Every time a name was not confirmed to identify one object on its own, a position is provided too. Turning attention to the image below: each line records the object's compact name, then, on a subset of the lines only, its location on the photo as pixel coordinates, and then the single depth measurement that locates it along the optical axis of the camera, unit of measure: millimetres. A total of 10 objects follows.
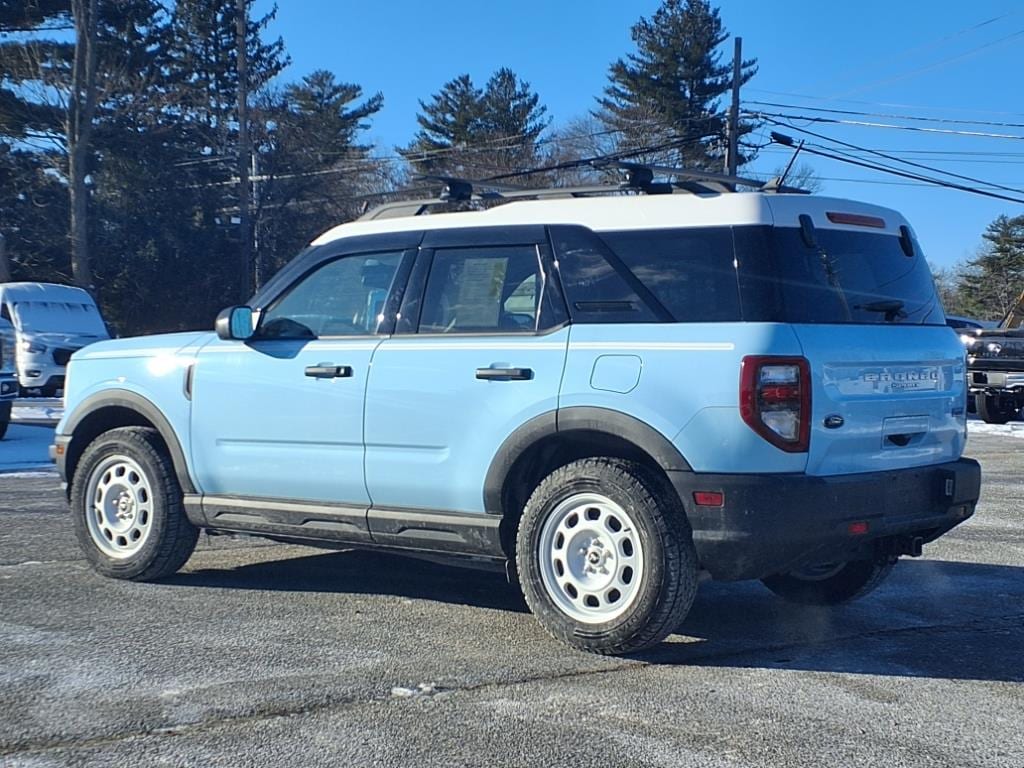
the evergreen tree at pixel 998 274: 55688
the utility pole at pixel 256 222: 41906
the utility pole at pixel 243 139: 33656
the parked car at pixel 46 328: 21984
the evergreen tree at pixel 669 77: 43750
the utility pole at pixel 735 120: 30344
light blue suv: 4664
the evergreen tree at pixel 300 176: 41688
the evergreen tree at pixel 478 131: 45875
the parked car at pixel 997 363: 17344
